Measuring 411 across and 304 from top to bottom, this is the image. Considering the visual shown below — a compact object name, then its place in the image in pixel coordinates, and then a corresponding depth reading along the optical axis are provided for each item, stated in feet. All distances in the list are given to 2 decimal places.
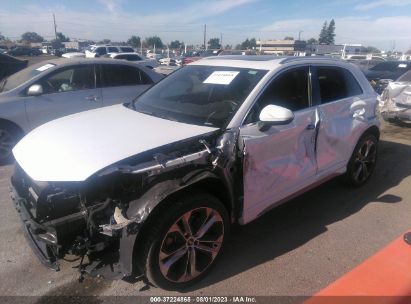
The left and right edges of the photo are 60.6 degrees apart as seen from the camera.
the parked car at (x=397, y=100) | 26.35
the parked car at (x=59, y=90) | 19.03
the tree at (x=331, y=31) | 385.70
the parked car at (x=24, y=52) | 159.83
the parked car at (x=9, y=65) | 27.53
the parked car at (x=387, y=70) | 48.08
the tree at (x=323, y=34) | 377.30
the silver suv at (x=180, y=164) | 7.80
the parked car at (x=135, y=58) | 62.80
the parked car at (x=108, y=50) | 87.51
